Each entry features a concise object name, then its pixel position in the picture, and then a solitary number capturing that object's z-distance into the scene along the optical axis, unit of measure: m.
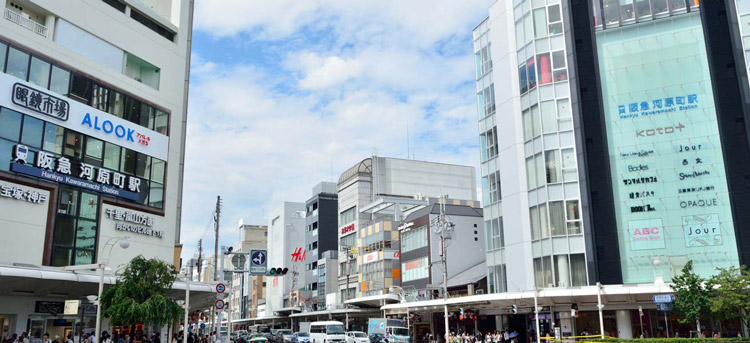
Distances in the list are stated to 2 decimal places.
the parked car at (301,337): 58.38
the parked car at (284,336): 67.64
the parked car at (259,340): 51.82
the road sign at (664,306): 34.93
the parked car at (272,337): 65.91
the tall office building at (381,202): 77.62
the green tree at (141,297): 28.95
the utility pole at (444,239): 47.71
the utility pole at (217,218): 58.05
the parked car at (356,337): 53.33
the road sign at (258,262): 31.28
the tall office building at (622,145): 39.22
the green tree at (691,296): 33.50
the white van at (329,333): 53.28
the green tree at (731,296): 32.31
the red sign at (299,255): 114.90
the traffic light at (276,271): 32.91
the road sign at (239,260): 32.28
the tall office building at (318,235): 104.31
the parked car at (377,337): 53.27
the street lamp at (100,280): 27.39
